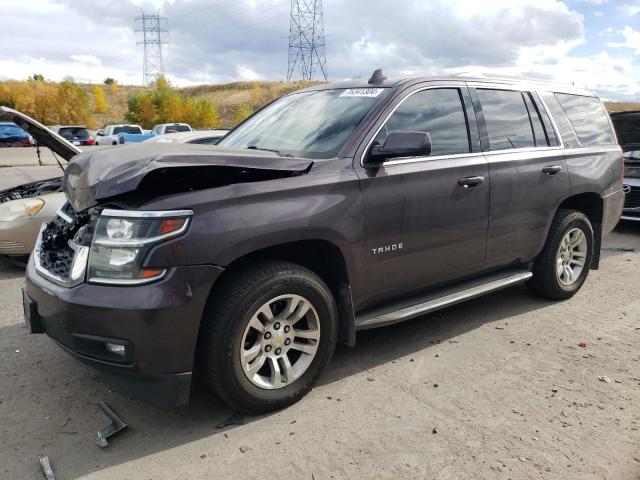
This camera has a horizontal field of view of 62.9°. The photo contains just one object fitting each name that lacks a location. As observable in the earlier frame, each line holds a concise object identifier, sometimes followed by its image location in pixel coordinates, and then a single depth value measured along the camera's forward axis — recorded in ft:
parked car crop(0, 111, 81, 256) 17.85
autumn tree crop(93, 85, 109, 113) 287.69
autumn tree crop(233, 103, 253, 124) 198.85
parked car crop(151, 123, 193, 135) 98.73
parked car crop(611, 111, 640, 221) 26.11
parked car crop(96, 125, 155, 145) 98.39
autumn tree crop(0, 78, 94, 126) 217.15
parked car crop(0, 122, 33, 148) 84.94
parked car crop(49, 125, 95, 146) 91.50
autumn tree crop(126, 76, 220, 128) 191.62
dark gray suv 8.48
